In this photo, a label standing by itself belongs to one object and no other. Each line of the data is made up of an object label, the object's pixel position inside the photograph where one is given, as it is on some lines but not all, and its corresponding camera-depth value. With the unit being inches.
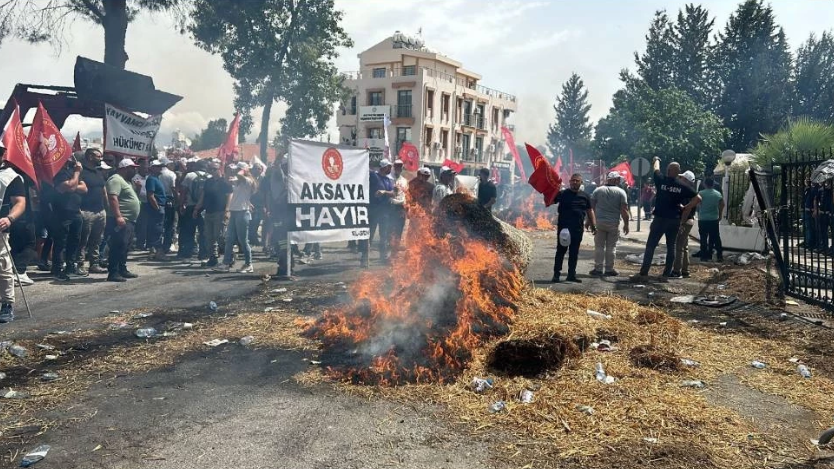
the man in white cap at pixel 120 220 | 370.4
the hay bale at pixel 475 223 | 310.2
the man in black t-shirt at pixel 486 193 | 454.9
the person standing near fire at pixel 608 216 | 418.3
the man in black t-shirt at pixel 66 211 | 363.6
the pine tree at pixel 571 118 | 3900.1
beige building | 2320.4
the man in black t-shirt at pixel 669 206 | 412.5
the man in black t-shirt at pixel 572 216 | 398.3
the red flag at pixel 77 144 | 617.3
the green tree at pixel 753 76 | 1710.1
